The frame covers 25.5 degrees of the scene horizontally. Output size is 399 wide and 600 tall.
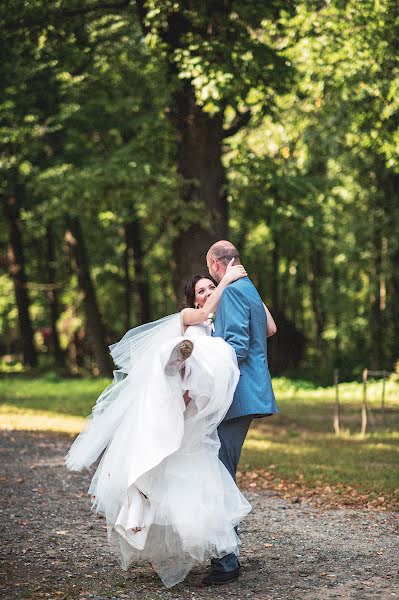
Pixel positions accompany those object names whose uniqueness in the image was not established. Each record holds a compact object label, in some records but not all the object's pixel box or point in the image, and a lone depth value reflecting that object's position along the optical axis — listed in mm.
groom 6156
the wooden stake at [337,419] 15148
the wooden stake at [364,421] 14481
